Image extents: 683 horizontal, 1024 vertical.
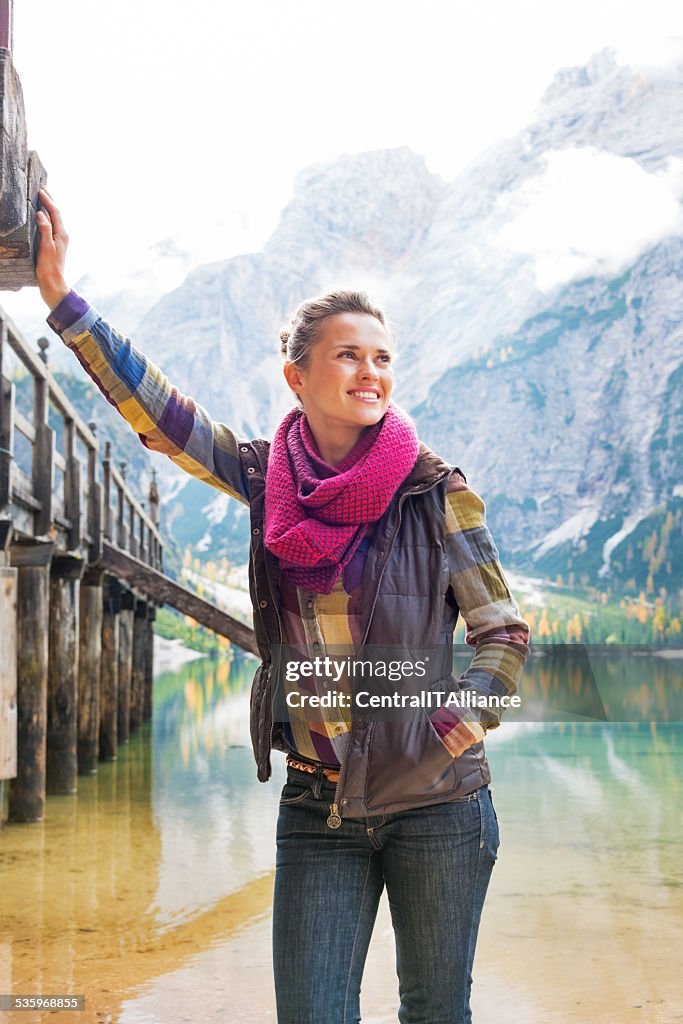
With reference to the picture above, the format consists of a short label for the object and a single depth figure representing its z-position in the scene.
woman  1.87
